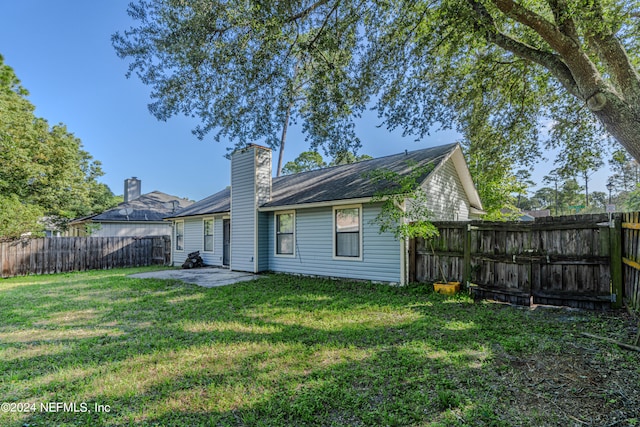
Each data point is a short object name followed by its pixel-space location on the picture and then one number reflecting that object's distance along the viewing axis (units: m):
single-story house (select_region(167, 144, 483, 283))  8.12
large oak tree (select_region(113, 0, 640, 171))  4.99
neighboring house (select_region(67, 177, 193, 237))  18.28
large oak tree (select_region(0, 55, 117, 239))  11.80
